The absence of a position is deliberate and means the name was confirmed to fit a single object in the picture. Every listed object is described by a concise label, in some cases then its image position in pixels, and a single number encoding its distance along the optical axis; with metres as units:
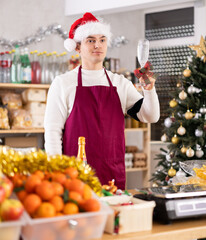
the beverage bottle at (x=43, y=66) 7.01
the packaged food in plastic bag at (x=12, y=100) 6.88
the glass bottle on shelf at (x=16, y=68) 6.74
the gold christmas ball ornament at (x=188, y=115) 6.29
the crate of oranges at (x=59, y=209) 1.93
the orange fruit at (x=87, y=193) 2.08
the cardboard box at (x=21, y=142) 6.82
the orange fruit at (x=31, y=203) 1.95
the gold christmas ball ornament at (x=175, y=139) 6.51
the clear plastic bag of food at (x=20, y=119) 6.72
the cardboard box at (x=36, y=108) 6.88
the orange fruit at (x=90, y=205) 2.02
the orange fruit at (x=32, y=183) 2.04
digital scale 2.41
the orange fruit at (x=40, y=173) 2.11
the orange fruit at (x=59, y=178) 2.12
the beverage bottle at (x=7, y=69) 6.68
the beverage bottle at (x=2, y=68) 6.71
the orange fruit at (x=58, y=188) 2.02
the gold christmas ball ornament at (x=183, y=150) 6.32
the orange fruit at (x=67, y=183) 2.10
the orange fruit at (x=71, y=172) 2.20
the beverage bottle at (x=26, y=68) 6.79
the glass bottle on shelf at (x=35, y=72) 6.90
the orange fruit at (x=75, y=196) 2.04
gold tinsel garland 2.25
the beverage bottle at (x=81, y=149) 2.77
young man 3.59
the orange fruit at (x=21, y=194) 2.02
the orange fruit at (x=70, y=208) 1.98
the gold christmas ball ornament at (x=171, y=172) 6.39
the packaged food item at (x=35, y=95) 6.91
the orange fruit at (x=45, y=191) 1.98
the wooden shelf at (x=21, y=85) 6.68
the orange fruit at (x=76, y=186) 2.08
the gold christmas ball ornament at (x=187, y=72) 6.43
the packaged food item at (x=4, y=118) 6.52
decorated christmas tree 6.31
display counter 2.20
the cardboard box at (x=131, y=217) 2.22
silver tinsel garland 7.24
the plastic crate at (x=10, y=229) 1.84
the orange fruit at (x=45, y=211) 1.93
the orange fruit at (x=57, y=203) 1.97
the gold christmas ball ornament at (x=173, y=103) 6.60
